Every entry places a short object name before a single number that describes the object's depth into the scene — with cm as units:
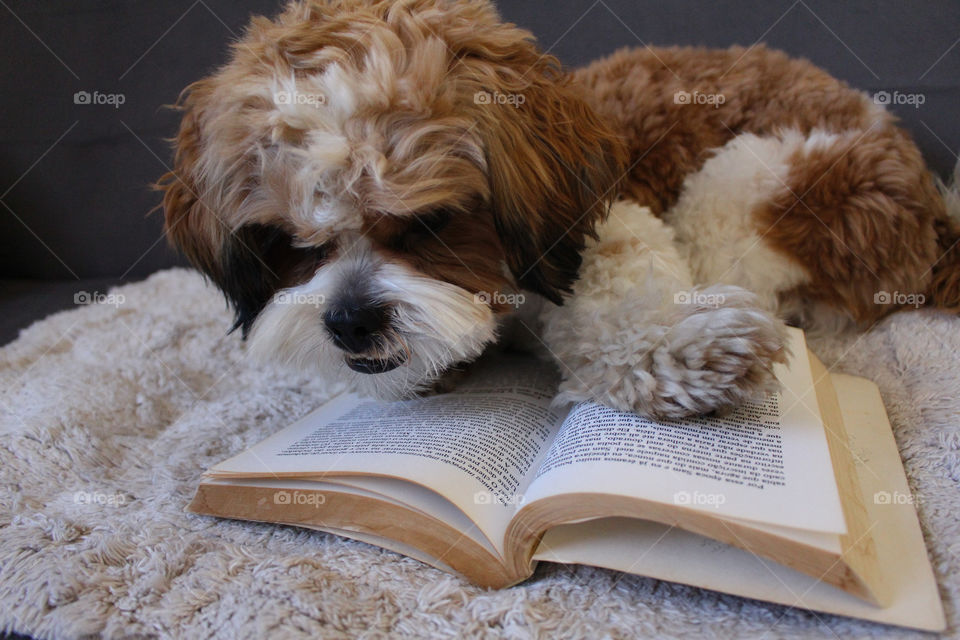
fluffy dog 44
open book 38
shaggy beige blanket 40
